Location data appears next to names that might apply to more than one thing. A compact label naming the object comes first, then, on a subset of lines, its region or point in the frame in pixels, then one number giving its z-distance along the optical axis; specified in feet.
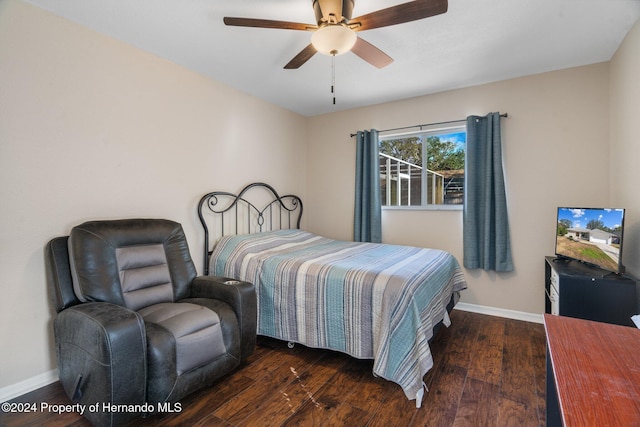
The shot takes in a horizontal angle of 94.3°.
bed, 6.22
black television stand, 6.55
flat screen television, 6.77
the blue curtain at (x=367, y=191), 12.67
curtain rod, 10.40
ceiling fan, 5.27
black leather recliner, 4.95
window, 11.62
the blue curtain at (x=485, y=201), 10.26
